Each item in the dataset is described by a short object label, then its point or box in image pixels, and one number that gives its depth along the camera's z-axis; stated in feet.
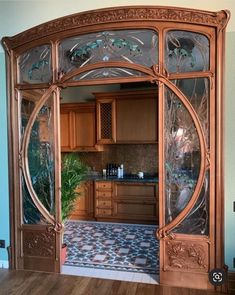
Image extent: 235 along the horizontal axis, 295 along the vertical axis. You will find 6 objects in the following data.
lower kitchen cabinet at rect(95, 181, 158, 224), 16.20
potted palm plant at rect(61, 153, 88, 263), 11.05
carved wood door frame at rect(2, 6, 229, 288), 8.75
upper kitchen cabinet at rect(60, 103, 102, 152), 17.97
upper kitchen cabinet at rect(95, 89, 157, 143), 16.83
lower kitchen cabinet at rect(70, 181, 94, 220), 17.44
